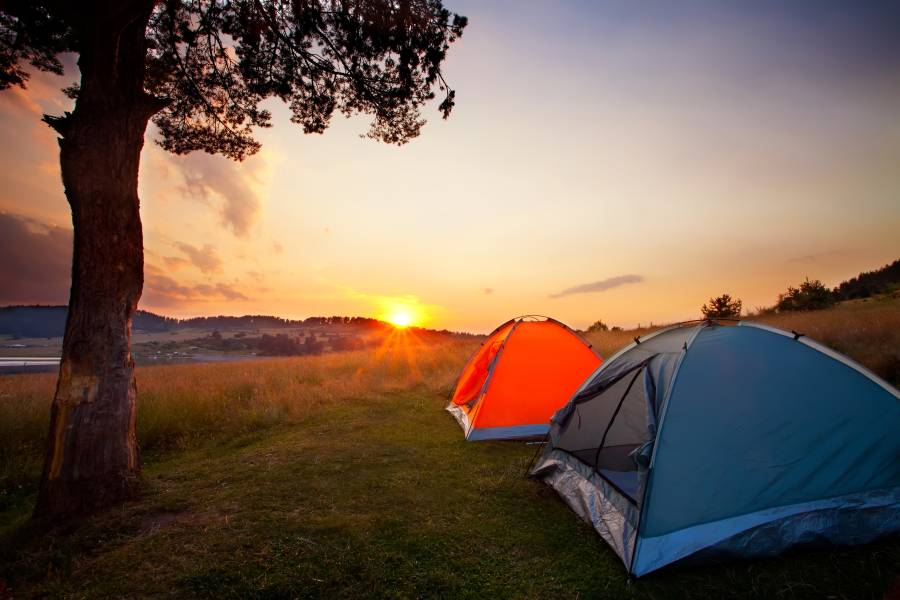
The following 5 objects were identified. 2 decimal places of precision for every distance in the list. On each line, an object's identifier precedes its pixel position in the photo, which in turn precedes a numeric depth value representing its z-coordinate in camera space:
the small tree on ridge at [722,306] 20.64
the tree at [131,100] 3.94
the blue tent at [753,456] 3.22
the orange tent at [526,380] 6.66
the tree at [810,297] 18.17
